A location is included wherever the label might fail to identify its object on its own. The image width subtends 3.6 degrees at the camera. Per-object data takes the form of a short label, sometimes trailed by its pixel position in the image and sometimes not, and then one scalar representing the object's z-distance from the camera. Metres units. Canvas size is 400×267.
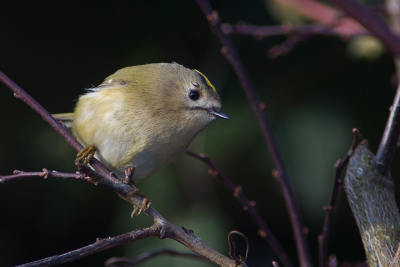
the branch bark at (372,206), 2.56
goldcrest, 2.62
